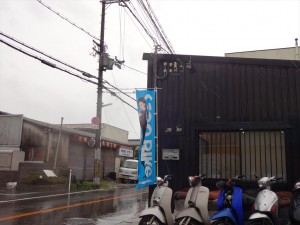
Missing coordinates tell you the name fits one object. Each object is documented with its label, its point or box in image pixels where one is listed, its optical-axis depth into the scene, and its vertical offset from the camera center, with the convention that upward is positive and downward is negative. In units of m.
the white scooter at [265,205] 6.01 -0.67
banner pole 9.33 +2.13
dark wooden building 8.83 +1.31
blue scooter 6.18 -0.70
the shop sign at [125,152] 32.00 +1.08
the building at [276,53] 23.66 +7.63
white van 29.17 -0.86
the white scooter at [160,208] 6.87 -0.86
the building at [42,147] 20.91 +0.97
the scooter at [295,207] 6.23 -0.70
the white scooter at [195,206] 6.53 -0.77
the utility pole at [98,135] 21.56 +1.71
